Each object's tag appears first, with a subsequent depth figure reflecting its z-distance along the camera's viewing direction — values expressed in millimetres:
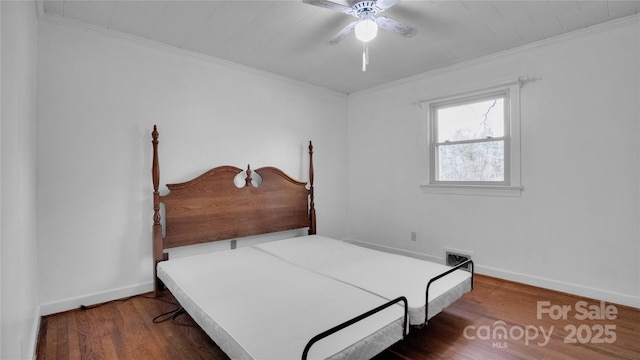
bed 1566
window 3170
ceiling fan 2021
